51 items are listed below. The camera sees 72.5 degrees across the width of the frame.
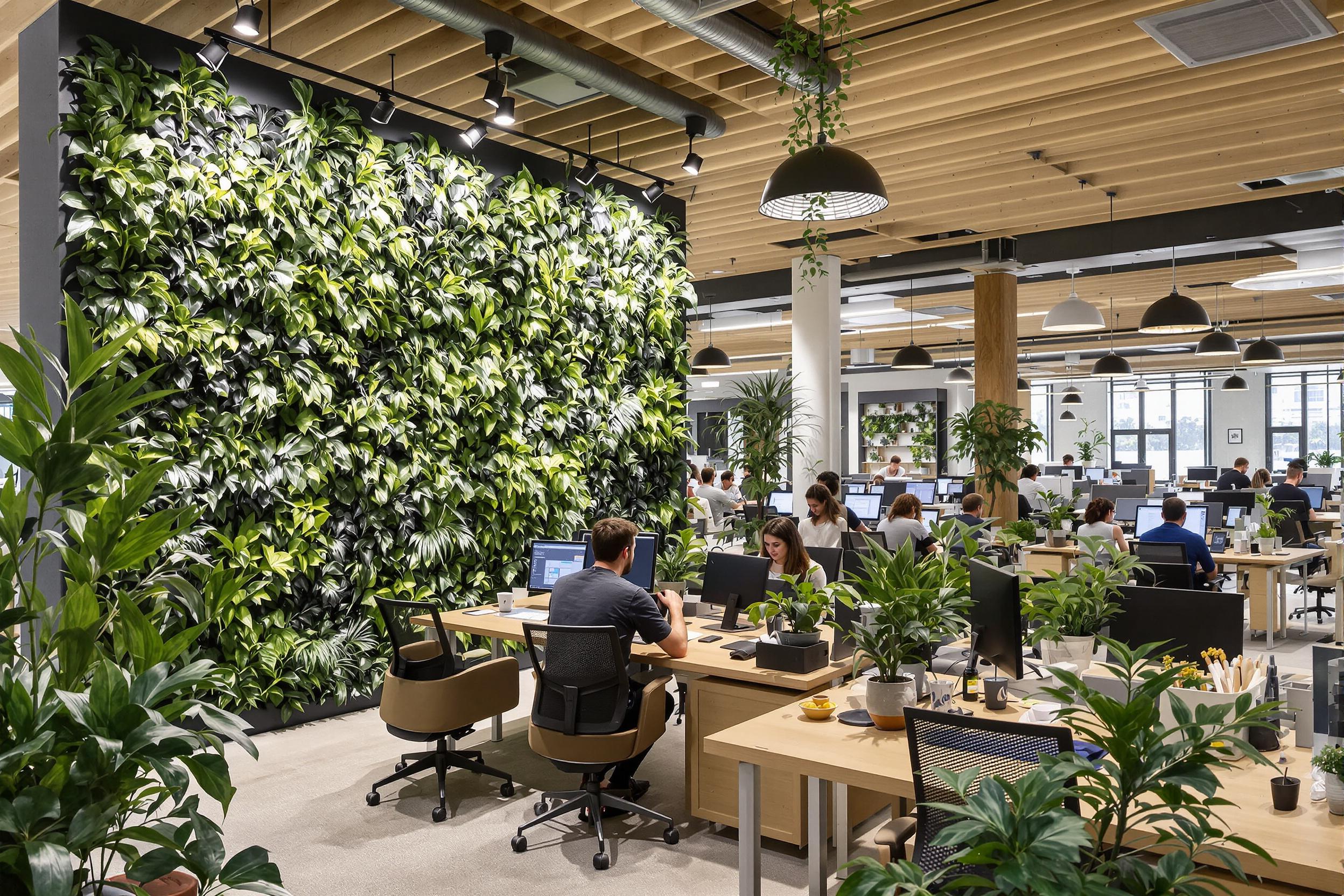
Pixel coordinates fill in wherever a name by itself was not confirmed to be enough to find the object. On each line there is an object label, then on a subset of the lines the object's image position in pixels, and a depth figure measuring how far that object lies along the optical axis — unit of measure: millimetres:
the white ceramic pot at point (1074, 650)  3457
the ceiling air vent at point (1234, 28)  4375
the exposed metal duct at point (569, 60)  4742
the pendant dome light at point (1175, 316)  7677
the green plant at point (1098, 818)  1492
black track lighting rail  5074
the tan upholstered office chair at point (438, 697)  4332
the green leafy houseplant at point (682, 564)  5969
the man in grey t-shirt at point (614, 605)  4027
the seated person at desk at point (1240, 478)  14164
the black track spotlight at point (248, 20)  4508
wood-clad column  9594
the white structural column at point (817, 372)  8961
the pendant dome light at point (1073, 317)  8414
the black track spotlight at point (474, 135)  6039
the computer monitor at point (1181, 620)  3311
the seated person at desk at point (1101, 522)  7582
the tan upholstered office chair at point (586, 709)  3859
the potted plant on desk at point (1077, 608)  3465
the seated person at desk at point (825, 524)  6746
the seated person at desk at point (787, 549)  5016
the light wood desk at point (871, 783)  2059
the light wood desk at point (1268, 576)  8188
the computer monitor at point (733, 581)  4809
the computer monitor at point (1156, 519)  9109
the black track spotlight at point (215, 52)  5035
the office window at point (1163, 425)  24078
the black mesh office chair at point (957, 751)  2086
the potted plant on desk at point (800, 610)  3896
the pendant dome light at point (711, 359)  13117
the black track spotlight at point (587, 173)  7059
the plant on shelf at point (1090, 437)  23469
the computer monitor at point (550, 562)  5594
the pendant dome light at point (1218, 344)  9914
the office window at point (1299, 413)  21453
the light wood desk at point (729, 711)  3803
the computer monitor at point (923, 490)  14000
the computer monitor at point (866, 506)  11703
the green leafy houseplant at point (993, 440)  9125
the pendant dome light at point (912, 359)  12109
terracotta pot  2033
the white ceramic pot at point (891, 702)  3068
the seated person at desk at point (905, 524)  7617
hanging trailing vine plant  4230
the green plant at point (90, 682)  1810
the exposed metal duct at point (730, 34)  4395
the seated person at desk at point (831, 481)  7817
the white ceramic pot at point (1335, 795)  2285
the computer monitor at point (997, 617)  3098
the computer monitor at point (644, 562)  5246
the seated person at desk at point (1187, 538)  7074
